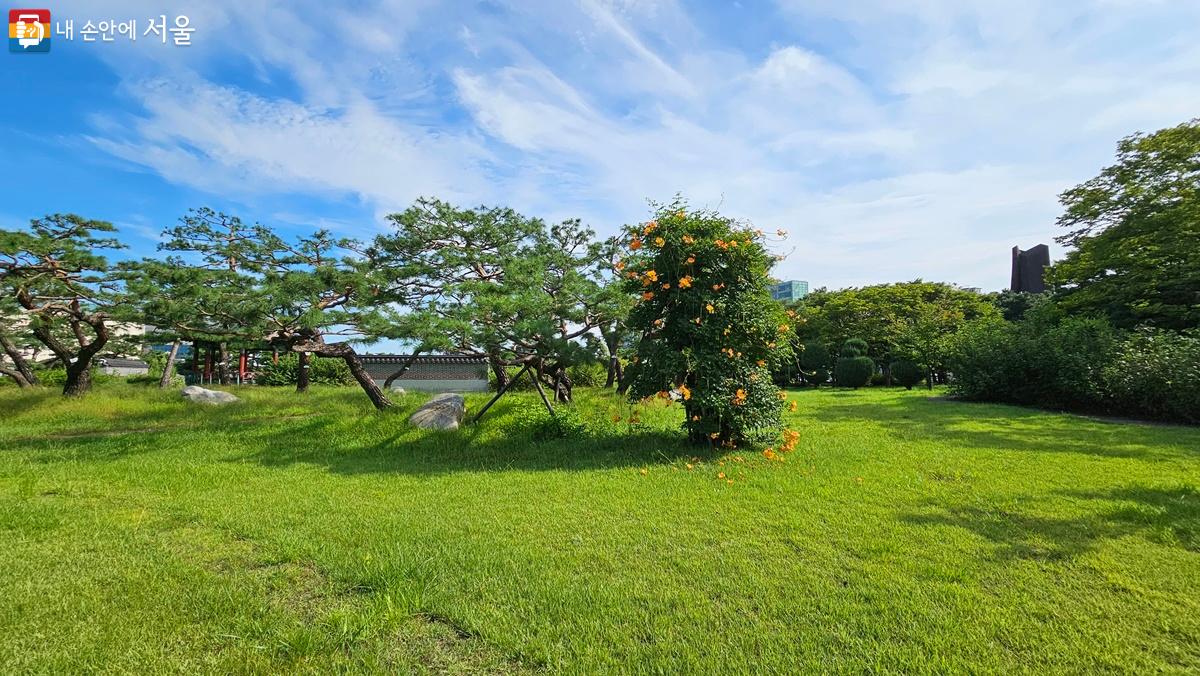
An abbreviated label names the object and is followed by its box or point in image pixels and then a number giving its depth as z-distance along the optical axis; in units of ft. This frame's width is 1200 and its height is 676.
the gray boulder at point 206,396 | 35.02
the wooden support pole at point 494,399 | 24.44
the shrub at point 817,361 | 70.64
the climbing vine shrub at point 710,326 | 18.17
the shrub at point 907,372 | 62.39
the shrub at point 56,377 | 50.24
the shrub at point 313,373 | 56.49
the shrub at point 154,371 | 54.44
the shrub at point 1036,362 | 31.48
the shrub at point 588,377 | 46.34
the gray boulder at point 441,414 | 24.08
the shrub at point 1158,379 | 25.71
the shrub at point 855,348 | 64.64
